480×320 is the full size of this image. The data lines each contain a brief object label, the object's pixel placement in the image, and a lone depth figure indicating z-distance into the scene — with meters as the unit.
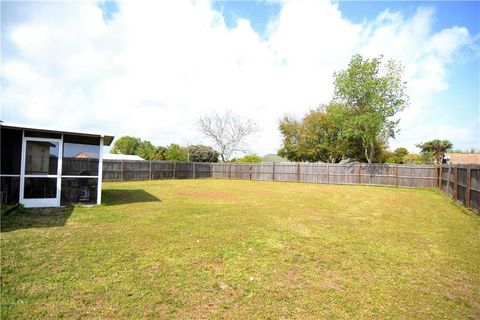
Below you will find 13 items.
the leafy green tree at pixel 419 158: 38.00
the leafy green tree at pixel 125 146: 71.31
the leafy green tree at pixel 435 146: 45.57
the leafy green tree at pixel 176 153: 46.32
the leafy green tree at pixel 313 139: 30.70
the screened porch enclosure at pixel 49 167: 7.88
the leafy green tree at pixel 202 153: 41.59
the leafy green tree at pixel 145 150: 57.56
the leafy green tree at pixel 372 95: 21.55
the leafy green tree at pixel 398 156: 39.98
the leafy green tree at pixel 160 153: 51.31
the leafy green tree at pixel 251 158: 39.59
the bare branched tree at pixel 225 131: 37.97
